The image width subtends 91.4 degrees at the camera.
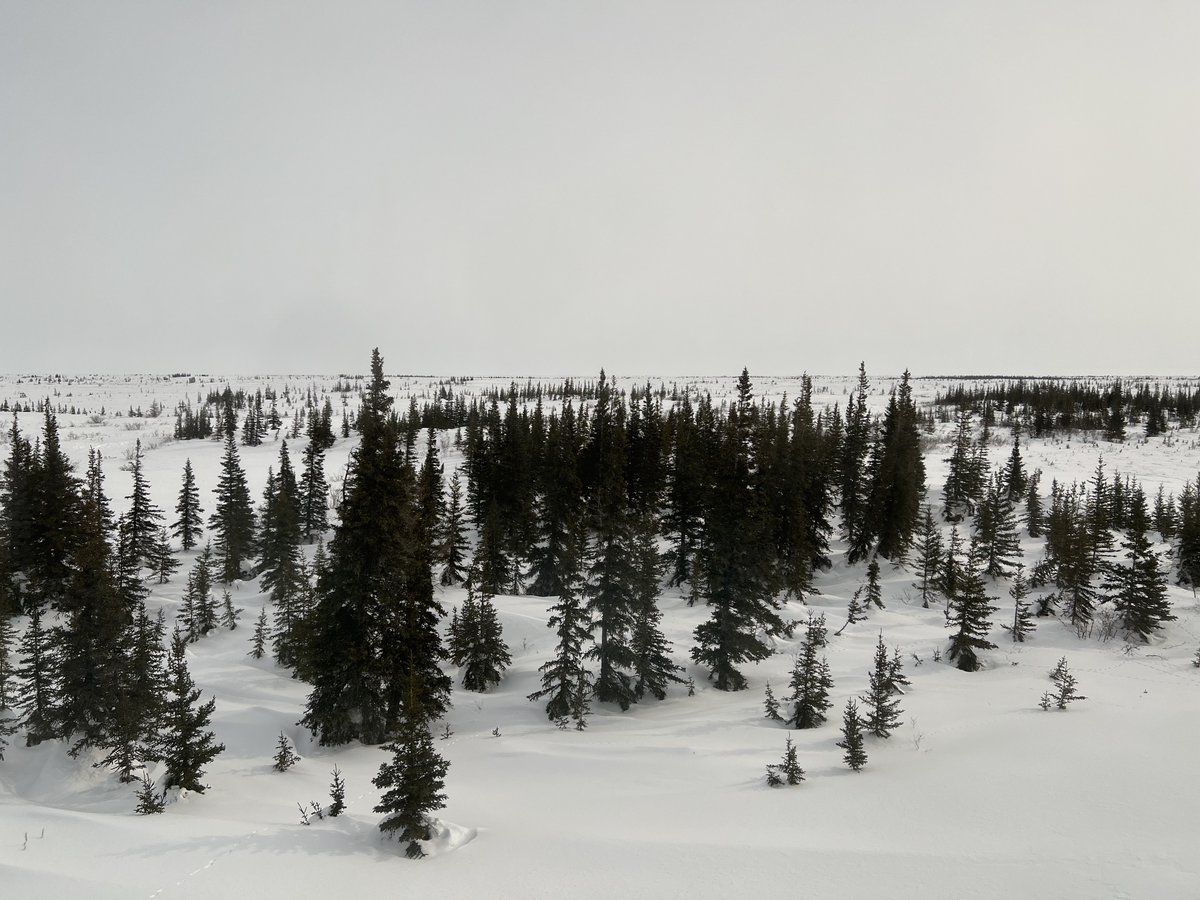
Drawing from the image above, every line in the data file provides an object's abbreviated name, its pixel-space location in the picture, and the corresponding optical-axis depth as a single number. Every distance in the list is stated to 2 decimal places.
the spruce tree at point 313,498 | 63.50
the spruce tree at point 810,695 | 18.58
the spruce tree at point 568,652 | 22.05
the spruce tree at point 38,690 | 18.56
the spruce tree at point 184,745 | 13.95
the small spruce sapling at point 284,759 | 16.75
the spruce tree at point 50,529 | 38.78
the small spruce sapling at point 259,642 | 29.58
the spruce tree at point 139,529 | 50.53
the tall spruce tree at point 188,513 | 61.62
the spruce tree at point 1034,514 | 54.25
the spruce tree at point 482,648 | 25.23
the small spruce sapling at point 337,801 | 11.96
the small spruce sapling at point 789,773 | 12.66
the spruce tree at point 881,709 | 15.23
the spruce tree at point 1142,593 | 29.06
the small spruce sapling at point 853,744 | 13.10
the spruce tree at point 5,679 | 20.52
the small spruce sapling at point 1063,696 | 16.44
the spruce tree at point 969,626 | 25.36
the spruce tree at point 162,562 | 50.22
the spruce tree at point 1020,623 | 29.87
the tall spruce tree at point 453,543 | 43.00
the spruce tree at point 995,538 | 40.81
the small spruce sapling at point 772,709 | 19.41
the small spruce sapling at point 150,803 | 12.69
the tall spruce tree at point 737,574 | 24.77
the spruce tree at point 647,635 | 23.45
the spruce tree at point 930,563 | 41.81
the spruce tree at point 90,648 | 18.05
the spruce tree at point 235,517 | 55.00
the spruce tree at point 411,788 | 10.42
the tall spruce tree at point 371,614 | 19.25
